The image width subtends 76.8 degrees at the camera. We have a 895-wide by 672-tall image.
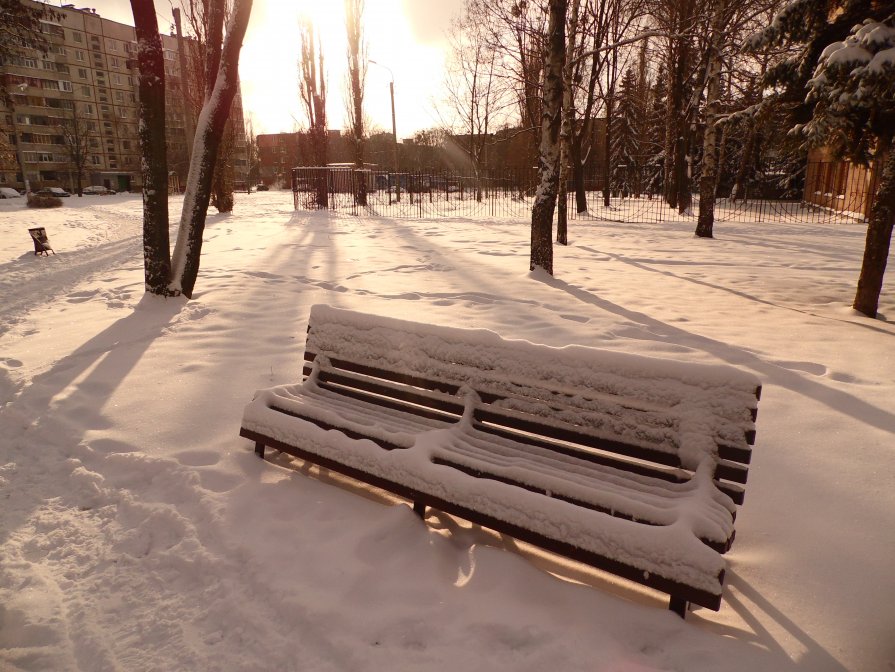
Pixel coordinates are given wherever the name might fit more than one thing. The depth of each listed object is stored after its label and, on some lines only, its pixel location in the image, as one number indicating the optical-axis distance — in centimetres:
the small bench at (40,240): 1397
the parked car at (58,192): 4966
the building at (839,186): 2159
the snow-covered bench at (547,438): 239
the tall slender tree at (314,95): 3481
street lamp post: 3132
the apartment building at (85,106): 7044
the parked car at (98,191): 6003
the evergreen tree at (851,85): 614
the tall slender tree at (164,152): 730
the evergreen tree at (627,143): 4442
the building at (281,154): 8325
